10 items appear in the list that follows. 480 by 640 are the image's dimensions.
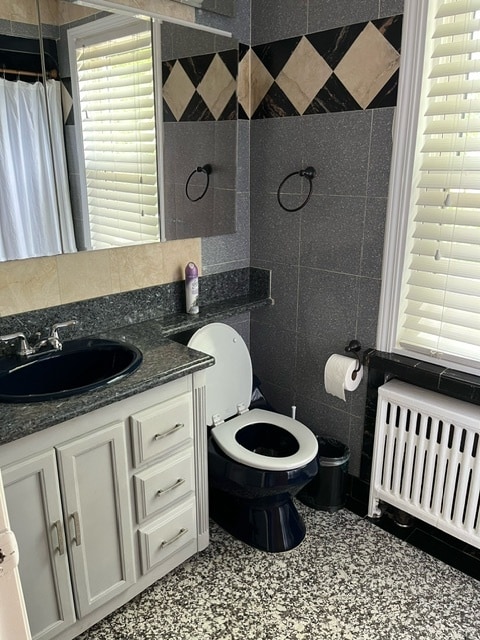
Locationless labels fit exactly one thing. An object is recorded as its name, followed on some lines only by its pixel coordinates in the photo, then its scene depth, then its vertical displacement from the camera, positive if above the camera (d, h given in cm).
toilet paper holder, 213 -75
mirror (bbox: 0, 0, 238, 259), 181 +12
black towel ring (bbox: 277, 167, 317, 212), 215 -5
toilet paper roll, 209 -84
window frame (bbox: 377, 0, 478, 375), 174 -4
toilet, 191 -110
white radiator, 183 -107
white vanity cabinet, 142 -101
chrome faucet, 167 -58
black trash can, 222 -134
